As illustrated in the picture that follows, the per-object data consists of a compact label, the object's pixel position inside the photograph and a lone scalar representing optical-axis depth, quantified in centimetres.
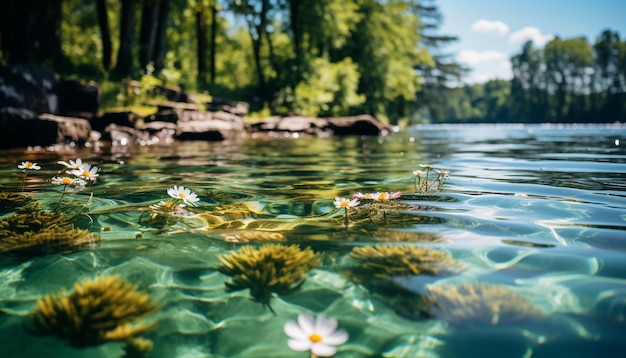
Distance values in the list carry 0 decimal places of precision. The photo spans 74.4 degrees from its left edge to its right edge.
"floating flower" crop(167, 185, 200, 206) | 259
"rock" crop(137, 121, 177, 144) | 1152
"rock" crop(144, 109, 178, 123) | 1316
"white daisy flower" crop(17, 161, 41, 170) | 298
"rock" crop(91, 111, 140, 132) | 1162
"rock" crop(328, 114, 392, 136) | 1769
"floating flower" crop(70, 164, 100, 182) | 283
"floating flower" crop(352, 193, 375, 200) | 258
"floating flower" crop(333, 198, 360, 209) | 230
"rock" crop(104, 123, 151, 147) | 1017
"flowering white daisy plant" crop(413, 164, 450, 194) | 337
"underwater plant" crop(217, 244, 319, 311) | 158
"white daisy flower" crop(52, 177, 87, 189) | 366
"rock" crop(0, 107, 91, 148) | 837
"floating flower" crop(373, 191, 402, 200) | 261
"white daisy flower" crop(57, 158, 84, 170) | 292
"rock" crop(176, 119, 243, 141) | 1170
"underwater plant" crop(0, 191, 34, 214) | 281
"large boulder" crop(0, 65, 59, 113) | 1015
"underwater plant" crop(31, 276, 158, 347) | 125
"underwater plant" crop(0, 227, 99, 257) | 190
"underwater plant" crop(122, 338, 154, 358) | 120
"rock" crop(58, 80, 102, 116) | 1205
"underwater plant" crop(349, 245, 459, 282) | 166
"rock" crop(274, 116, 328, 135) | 1546
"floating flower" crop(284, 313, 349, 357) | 110
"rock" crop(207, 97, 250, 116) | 1753
